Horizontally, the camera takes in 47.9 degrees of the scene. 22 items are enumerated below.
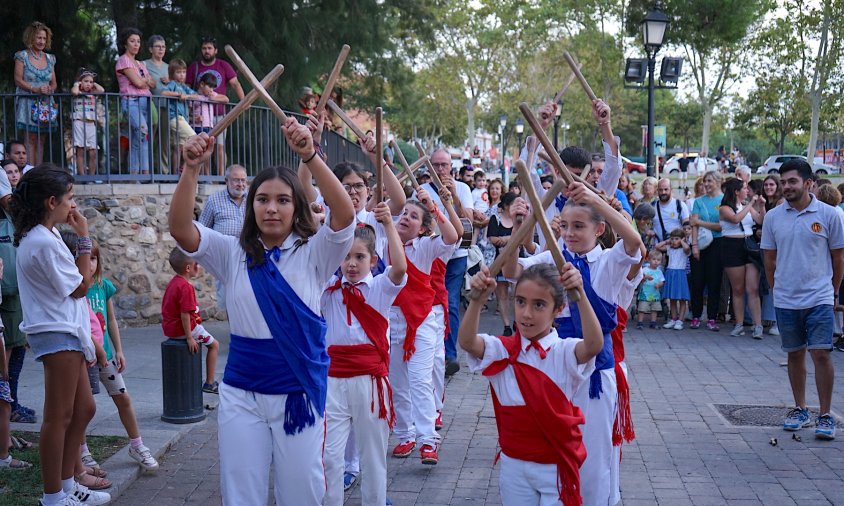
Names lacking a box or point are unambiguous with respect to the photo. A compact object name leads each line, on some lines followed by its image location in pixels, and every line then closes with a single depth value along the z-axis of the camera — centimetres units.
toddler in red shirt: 735
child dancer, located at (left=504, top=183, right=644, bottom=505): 475
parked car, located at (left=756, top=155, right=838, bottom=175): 4684
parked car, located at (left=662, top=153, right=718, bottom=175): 4925
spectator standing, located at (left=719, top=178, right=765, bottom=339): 1266
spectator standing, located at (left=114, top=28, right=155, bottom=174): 1148
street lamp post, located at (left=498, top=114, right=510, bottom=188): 4553
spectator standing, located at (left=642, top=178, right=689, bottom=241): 1342
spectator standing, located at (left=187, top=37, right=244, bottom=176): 1234
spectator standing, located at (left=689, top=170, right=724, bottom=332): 1312
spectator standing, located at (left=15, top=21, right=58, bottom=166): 1105
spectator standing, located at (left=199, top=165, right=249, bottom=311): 989
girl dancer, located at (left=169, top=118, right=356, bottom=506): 392
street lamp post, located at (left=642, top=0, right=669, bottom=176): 1606
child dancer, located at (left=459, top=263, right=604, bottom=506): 409
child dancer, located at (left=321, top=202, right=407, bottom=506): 515
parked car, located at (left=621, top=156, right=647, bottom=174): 5463
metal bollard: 726
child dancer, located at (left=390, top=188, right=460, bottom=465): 664
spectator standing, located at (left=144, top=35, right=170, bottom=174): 1184
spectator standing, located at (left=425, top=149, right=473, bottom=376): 917
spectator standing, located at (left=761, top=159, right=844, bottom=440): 747
